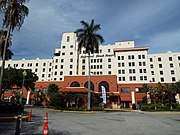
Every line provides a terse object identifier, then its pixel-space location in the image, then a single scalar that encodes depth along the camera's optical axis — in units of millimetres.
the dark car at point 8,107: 14864
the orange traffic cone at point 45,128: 4514
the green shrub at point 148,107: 31669
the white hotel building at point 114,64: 59250
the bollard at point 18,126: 5441
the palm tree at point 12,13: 14414
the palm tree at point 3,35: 19245
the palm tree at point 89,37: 29328
